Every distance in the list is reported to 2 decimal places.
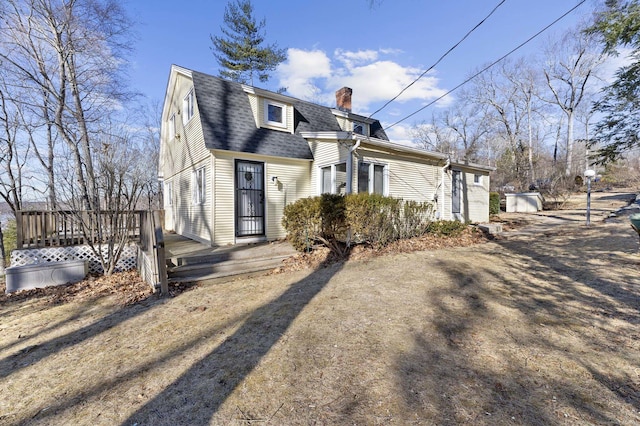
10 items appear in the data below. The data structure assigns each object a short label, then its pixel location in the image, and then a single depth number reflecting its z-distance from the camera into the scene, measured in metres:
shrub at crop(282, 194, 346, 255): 6.60
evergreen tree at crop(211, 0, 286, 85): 18.27
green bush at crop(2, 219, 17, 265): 11.76
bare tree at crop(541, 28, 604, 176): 25.18
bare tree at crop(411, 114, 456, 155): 30.62
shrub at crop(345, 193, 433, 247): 6.71
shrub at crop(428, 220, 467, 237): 8.73
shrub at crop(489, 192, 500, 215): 15.63
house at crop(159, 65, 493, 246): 7.79
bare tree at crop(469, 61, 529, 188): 28.22
